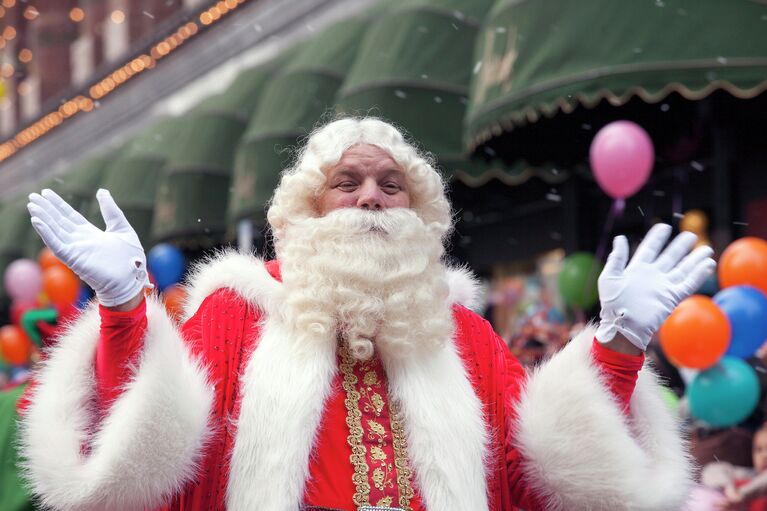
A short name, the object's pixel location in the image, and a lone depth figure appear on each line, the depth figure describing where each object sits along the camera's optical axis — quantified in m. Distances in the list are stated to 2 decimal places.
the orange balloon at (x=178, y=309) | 3.30
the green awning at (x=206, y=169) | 11.55
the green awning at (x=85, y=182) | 15.07
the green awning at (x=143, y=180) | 13.33
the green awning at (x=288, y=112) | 9.87
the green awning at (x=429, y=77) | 8.38
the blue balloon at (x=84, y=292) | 10.07
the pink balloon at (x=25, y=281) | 11.27
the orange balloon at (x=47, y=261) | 10.52
